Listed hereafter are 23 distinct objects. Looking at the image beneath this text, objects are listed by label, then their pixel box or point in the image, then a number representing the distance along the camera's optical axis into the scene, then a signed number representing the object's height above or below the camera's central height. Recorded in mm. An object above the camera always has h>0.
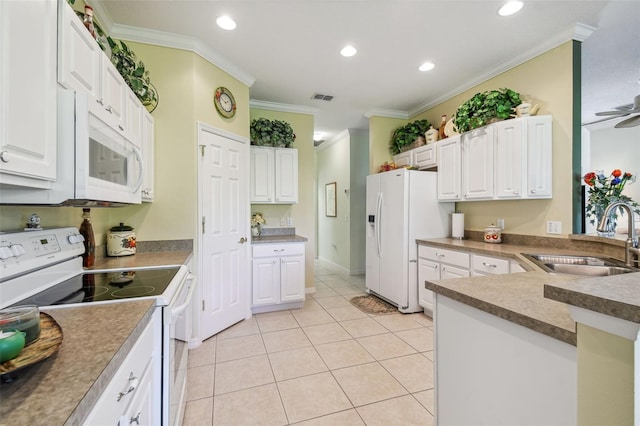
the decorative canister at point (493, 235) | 3008 -222
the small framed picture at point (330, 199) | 6262 +342
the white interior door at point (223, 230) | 2697 -169
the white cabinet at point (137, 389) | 681 -516
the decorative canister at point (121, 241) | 2193 -220
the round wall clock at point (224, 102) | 2846 +1163
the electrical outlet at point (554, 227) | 2545 -115
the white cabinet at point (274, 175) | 3713 +516
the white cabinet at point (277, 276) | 3406 -777
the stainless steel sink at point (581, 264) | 1753 -343
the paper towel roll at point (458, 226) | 3404 -145
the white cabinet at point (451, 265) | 2441 -502
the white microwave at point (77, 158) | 1107 +231
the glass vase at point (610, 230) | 2224 -123
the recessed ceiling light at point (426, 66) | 3040 +1623
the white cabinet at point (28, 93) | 852 +401
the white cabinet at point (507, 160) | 2598 +532
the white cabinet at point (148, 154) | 2199 +485
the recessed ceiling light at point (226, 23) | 2299 +1594
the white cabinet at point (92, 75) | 1156 +696
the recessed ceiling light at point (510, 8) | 2127 +1597
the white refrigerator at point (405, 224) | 3443 -135
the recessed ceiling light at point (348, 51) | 2732 +1608
